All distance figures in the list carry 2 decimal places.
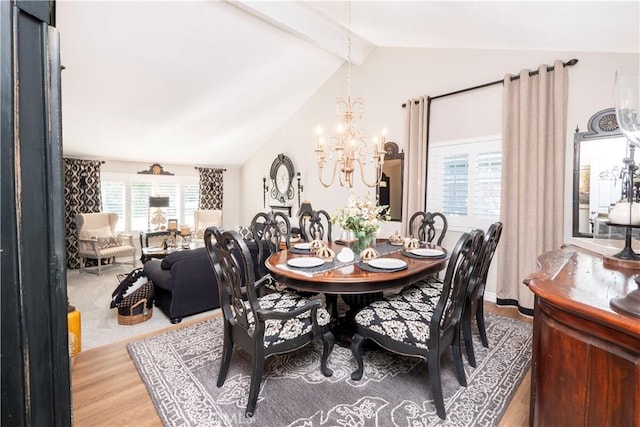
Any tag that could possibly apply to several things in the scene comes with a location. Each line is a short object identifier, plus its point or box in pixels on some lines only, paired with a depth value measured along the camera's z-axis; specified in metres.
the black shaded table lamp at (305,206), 5.70
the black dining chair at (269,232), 3.00
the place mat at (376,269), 2.07
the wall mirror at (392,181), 4.53
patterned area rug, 1.74
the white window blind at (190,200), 7.27
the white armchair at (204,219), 6.96
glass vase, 2.60
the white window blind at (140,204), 6.50
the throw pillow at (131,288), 3.02
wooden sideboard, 0.84
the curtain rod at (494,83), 3.00
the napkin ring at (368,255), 2.39
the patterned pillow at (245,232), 4.27
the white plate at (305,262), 2.18
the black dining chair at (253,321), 1.66
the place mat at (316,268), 2.09
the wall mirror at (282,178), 6.32
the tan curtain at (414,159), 4.13
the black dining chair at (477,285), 2.07
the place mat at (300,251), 2.72
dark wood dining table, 1.93
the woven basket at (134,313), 3.03
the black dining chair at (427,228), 3.38
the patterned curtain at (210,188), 7.45
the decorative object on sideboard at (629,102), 1.07
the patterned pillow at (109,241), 5.32
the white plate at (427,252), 2.56
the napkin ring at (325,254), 2.43
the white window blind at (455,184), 3.93
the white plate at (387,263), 2.14
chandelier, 2.68
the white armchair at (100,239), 5.25
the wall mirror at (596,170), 2.78
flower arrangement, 2.56
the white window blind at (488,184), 3.64
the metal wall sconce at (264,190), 7.01
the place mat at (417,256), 2.52
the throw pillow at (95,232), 5.49
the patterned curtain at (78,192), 5.55
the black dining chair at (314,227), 3.52
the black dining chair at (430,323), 1.70
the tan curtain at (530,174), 3.08
